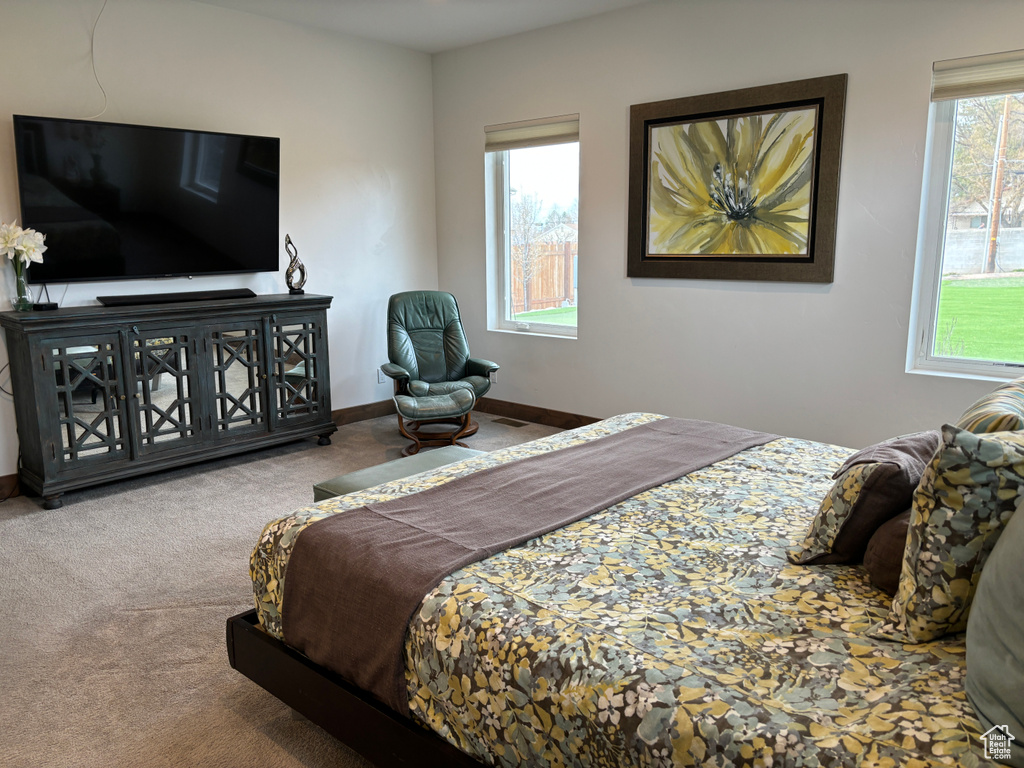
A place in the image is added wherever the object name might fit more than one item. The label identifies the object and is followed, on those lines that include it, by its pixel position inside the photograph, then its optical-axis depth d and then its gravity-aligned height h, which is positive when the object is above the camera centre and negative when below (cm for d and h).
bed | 124 -75
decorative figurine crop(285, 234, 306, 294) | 499 -10
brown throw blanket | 174 -72
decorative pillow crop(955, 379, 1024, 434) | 154 -33
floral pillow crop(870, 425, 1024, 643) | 133 -48
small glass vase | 383 -19
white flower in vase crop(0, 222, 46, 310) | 375 +3
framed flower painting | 399 +42
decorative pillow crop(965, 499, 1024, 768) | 112 -60
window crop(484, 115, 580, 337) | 525 +24
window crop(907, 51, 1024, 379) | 349 +17
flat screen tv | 393 +33
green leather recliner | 481 -72
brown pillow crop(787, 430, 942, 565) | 168 -54
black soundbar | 418 -23
